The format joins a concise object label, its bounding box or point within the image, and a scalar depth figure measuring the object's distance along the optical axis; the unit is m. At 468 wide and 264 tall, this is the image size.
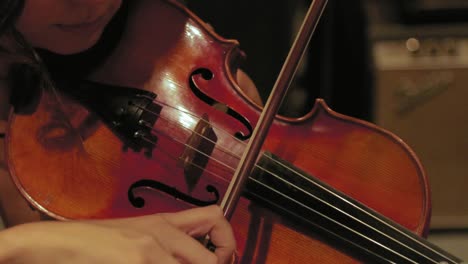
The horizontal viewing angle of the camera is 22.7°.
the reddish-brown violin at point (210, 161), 0.90
